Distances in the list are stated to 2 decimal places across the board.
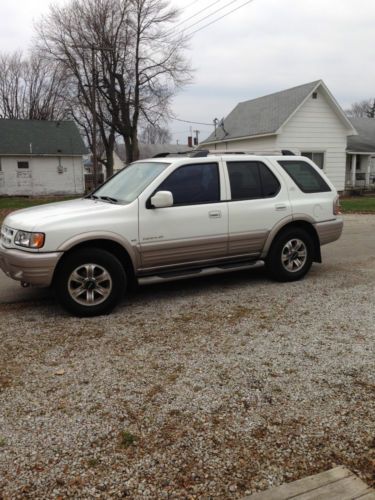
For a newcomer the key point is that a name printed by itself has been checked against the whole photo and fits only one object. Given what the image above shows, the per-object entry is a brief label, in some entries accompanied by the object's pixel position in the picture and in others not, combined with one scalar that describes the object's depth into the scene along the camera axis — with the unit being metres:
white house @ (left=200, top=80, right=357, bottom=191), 23.17
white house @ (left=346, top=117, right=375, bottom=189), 28.09
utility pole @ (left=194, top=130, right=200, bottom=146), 69.81
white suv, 4.98
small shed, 31.31
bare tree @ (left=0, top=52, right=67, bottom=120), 48.26
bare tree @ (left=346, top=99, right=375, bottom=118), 80.22
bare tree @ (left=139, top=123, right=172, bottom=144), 33.67
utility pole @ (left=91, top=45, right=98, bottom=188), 26.95
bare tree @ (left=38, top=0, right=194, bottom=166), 30.36
